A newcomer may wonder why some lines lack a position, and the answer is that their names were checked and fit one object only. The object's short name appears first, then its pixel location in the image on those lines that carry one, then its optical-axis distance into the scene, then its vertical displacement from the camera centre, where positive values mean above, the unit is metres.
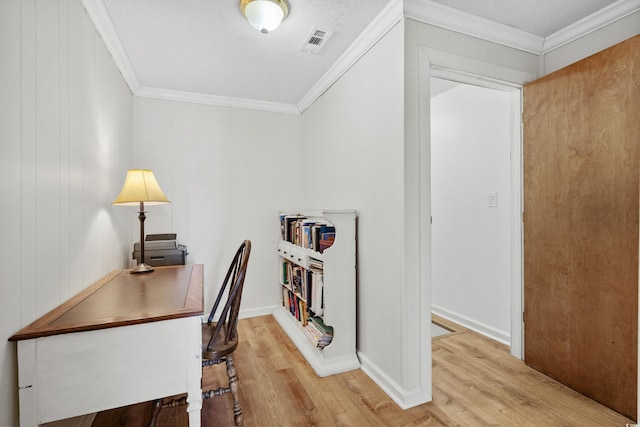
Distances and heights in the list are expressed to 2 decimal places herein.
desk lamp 1.93 +0.12
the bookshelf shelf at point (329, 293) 2.20 -0.56
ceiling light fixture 1.70 +1.08
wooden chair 1.59 -0.69
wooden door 1.67 -0.06
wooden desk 1.00 -0.48
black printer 2.47 -0.30
